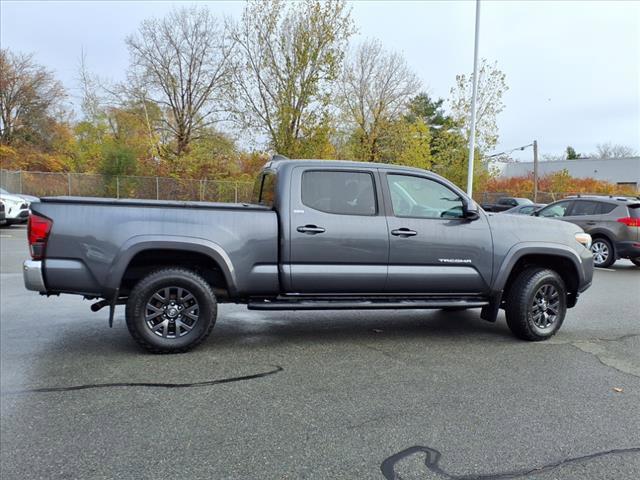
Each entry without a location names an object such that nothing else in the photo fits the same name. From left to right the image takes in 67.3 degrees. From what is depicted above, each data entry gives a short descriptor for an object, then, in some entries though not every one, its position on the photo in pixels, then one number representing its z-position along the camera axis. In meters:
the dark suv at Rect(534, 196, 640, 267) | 11.36
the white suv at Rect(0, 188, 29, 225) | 16.53
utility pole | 36.00
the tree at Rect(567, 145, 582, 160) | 74.06
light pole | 17.12
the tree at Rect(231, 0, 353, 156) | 21.00
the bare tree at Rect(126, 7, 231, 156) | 35.59
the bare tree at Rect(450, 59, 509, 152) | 26.27
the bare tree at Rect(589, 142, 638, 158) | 76.56
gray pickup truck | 4.32
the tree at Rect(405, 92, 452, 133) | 34.41
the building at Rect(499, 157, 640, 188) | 58.75
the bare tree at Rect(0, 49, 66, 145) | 35.53
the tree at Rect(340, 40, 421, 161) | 31.75
